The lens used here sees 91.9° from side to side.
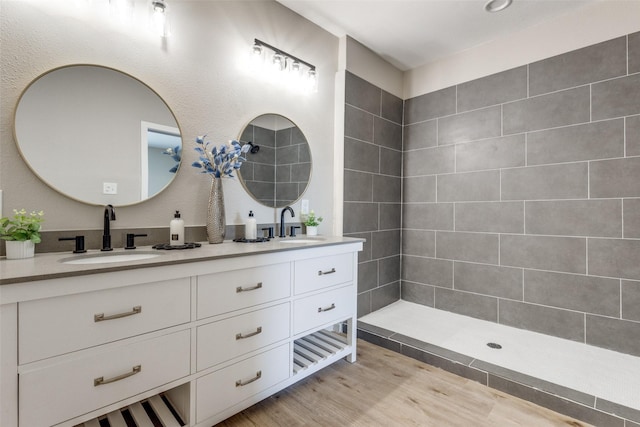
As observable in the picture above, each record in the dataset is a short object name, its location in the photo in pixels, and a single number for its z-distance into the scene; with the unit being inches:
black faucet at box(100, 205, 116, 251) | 57.0
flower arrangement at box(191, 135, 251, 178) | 68.7
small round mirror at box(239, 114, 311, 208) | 83.9
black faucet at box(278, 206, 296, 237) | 88.4
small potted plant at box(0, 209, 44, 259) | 46.6
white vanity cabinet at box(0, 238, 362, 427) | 37.7
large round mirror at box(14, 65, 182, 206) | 52.7
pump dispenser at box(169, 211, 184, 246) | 64.4
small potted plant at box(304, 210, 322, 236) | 93.7
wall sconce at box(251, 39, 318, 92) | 83.1
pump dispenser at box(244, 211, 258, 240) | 77.0
